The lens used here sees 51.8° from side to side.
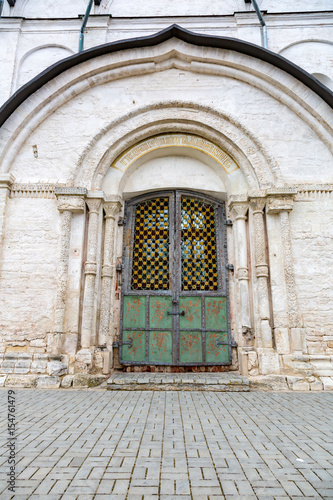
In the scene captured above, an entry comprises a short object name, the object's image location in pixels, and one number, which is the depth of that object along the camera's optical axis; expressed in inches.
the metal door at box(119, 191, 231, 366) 231.3
